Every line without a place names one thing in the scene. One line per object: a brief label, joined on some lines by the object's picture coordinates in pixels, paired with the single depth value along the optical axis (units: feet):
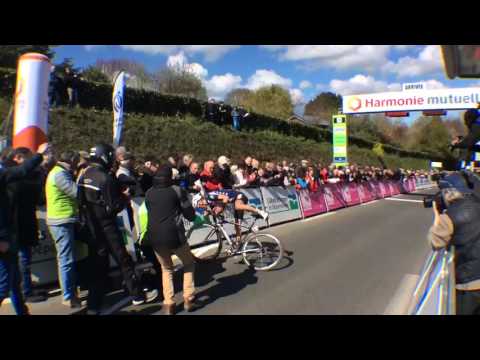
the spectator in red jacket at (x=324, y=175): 53.01
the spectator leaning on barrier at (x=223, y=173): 27.30
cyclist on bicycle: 21.70
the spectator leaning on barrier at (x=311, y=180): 45.49
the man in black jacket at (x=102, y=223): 15.43
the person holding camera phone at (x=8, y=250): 11.62
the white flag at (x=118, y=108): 28.63
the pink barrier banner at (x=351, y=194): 56.70
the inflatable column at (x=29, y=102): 22.16
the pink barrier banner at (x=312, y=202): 43.68
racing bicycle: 21.38
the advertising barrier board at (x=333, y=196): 50.11
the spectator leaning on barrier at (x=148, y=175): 24.16
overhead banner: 97.96
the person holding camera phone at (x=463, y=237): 10.21
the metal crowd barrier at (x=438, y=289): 10.20
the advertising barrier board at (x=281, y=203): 37.75
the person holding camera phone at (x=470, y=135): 13.60
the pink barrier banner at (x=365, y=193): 63.28
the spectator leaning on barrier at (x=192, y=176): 28.48
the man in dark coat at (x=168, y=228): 14.51
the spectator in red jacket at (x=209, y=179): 26.71
